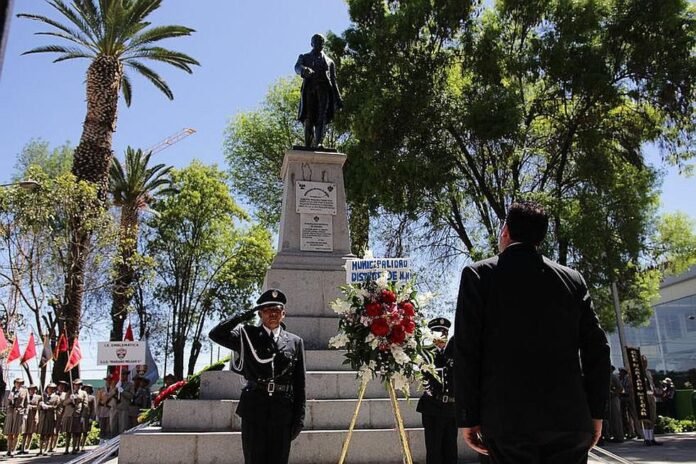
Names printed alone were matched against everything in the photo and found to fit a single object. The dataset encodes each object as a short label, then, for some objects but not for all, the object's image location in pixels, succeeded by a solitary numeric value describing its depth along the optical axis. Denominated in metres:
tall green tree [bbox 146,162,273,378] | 35.72
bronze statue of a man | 13.23
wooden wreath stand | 6.18
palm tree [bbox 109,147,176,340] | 33.08
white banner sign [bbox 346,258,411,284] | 9.24
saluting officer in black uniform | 5.69
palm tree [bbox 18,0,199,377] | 24.33
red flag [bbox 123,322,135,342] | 25.88
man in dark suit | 2.76
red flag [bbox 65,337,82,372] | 19.97
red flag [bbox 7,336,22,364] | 18.73
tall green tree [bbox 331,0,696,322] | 18.05
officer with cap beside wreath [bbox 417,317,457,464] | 7.20
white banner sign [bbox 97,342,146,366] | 21.45
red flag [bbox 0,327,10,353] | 15.82
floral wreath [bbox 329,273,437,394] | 6.28
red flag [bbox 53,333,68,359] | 21.11
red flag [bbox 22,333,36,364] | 19.17
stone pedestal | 11.05
